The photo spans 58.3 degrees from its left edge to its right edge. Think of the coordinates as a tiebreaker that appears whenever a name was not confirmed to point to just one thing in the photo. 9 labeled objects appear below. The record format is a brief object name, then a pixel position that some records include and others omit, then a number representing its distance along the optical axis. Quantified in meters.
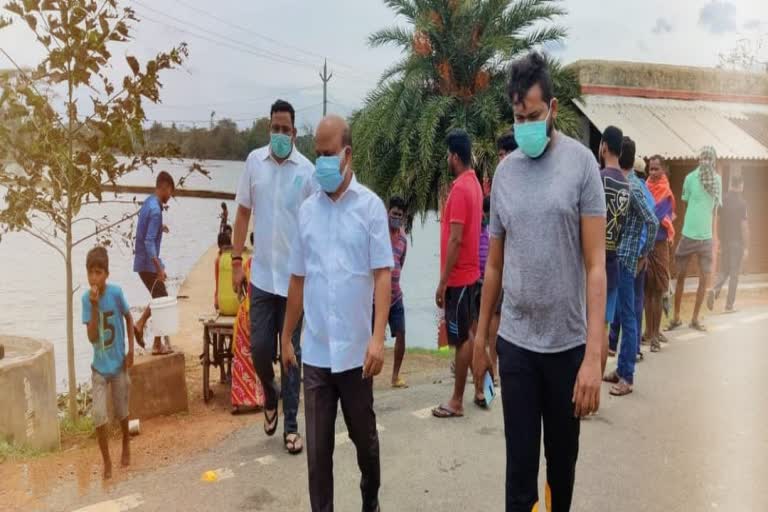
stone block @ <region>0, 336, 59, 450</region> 5.03
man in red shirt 4.59
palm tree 11.77
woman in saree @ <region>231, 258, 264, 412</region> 5.70
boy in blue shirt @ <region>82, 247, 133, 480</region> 4.26
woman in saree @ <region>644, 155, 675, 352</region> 6.73
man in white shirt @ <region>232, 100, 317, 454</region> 4.17
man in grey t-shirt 2.58
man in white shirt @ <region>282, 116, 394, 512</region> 3.06
